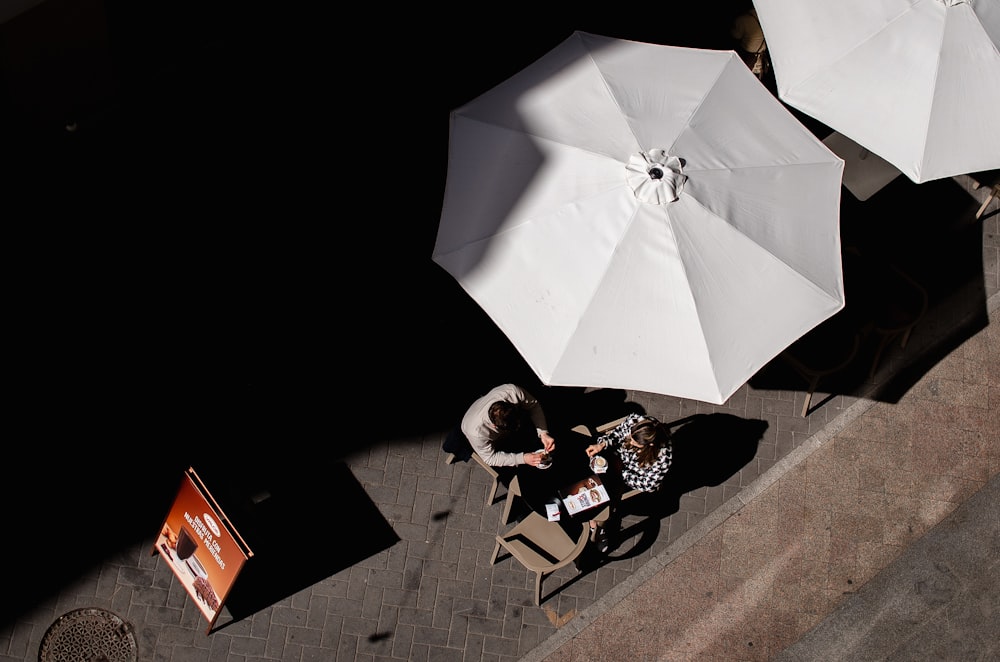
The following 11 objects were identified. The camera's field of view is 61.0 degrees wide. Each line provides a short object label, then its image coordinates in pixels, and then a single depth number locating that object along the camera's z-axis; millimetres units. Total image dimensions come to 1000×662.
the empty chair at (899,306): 8680
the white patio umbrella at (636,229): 6434
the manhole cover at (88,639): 7777
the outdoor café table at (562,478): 7812
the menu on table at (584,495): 7730
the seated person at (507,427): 7301
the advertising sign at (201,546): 7195
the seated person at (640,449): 7461
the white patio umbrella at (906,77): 7398
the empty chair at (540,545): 7660
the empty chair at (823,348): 8859
